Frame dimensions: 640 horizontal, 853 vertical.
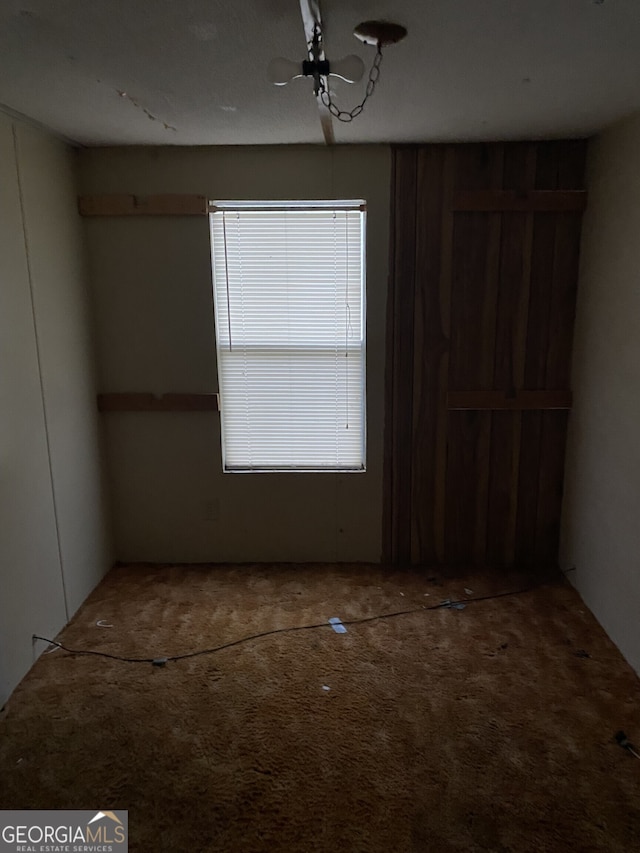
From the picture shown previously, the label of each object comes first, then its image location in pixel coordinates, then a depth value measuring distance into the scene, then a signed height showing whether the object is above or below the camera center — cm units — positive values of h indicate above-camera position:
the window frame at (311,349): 317 -9
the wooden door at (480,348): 308 -28
